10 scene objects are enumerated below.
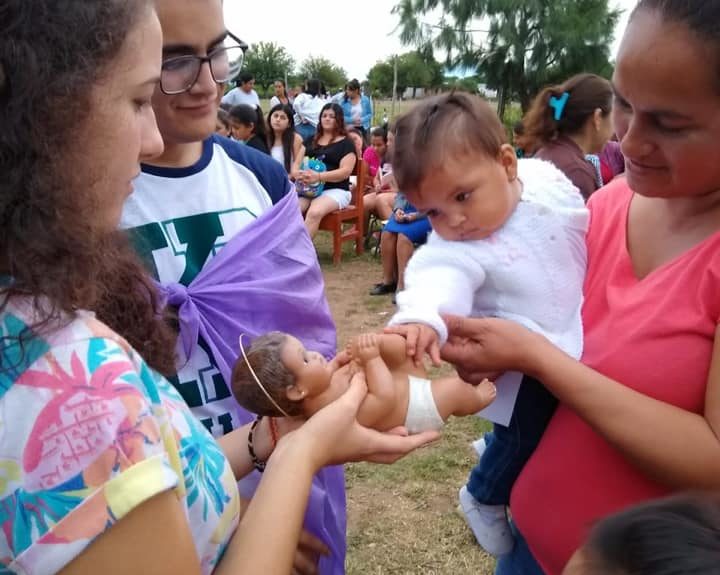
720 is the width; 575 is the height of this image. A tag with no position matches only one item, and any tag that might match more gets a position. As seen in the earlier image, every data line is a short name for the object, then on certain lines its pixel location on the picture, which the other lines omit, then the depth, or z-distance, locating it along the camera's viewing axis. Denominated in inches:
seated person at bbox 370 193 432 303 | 280.7
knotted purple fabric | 62.3
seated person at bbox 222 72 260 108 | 484.3
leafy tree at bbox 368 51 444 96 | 874.1
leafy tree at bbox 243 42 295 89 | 2206.4
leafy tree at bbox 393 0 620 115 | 786.2
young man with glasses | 58.9
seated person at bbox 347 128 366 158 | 350.7
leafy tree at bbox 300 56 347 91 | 2289.6
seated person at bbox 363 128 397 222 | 369.4
